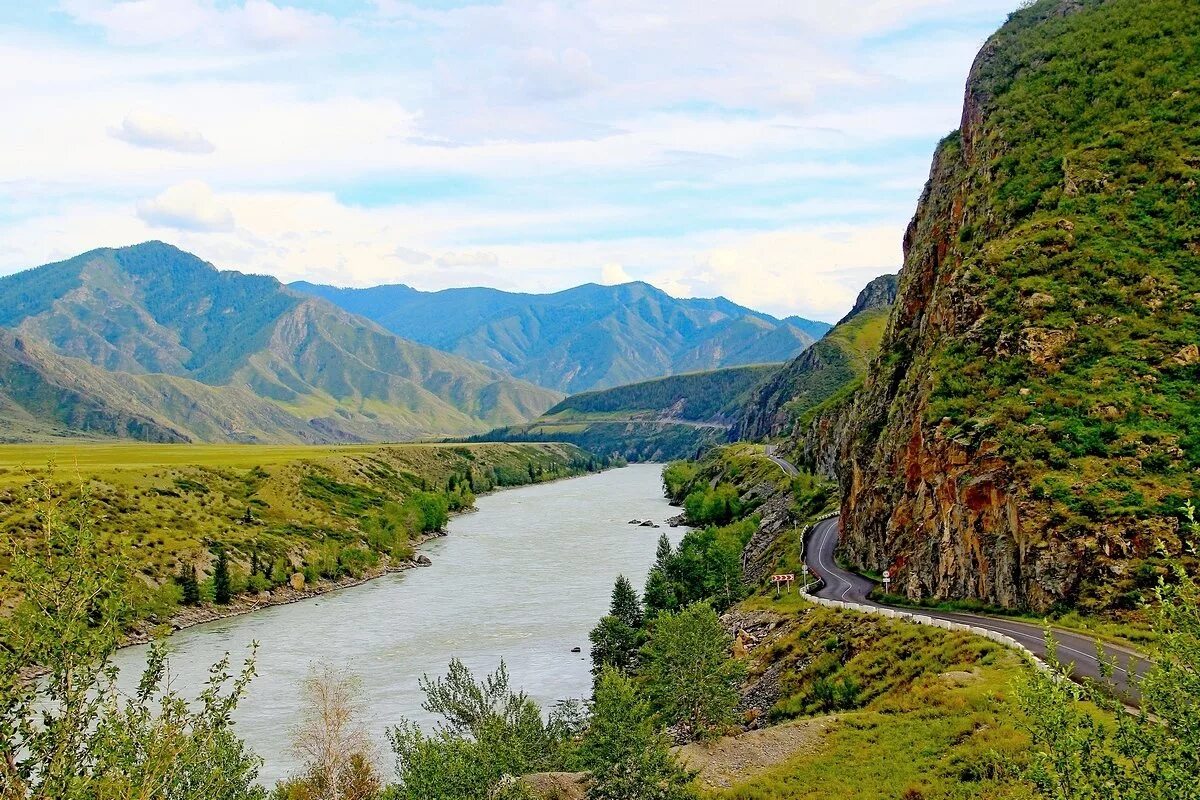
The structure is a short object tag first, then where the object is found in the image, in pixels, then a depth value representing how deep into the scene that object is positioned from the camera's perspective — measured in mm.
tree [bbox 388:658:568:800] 32497
